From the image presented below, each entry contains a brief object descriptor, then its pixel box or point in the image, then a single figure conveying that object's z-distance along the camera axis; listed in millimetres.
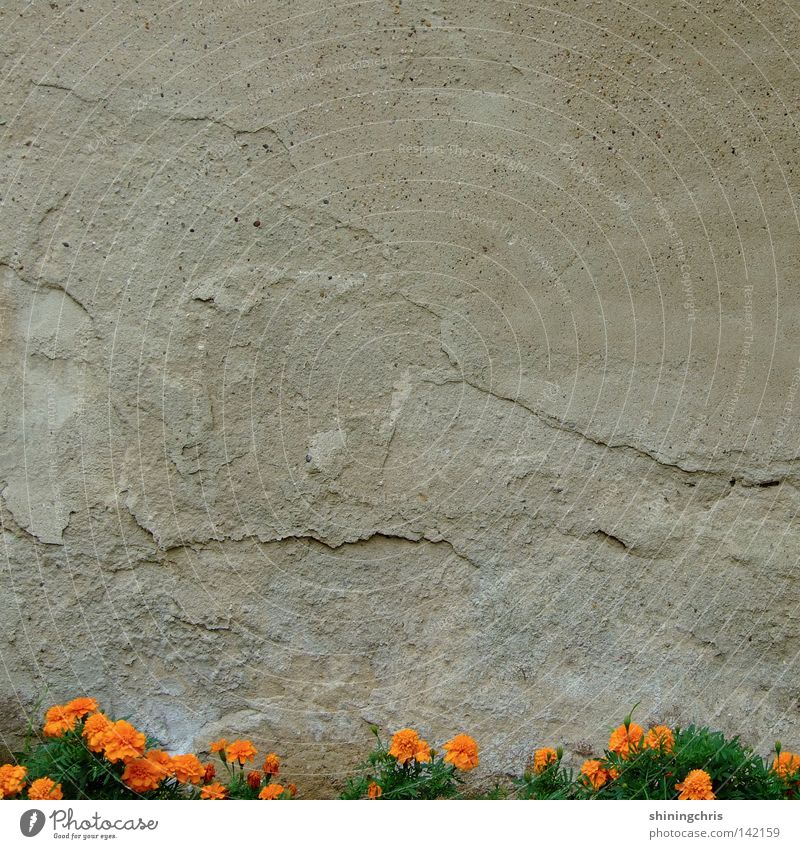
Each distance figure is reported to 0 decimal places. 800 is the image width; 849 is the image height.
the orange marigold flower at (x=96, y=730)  1576
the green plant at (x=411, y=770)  1607
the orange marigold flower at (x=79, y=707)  1618
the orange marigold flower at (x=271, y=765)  1695
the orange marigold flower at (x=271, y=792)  1611
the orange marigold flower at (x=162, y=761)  1616
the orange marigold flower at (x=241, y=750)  1648
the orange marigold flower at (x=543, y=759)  1669
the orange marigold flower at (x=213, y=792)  1612
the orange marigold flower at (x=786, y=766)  1604
